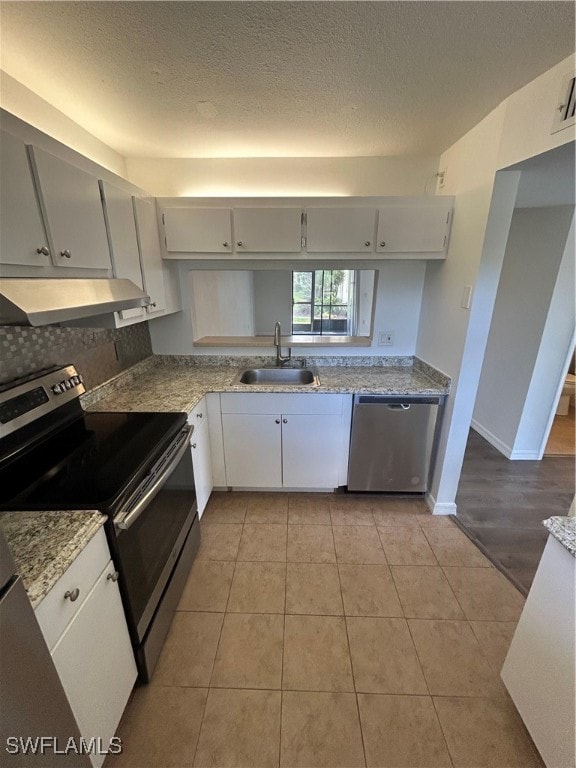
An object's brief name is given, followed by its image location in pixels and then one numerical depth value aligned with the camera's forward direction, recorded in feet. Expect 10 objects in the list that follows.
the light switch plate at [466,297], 6.03
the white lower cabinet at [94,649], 2.78
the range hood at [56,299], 3.00
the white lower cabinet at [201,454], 6.46
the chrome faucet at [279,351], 8.26
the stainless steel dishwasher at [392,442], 7.11
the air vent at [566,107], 3.95
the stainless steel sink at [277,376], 8.48
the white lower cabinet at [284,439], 7.23
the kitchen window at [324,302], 9.16
